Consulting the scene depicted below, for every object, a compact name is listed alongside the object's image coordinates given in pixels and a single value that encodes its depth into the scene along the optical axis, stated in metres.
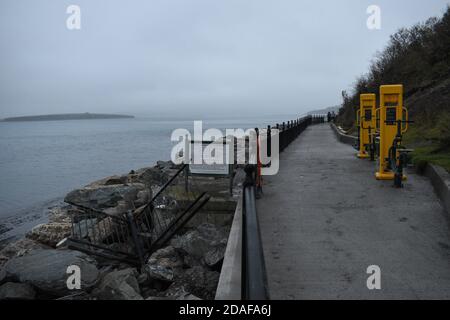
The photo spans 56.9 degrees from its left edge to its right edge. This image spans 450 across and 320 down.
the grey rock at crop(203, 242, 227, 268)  7.20
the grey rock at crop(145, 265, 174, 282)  7.23
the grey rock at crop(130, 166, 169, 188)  20.43
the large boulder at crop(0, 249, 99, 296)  7.50
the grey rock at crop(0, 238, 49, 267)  10.92
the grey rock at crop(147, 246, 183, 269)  8.00
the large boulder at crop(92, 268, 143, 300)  6.48
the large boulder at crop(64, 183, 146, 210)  15.13
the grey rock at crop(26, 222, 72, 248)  12.12
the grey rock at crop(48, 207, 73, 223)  15.72
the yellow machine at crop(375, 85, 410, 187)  8.95
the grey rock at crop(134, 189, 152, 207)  14.15
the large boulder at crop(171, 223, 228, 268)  7.40
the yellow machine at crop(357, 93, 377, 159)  13.59
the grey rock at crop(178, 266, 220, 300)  6.38
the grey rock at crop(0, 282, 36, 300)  7.16
